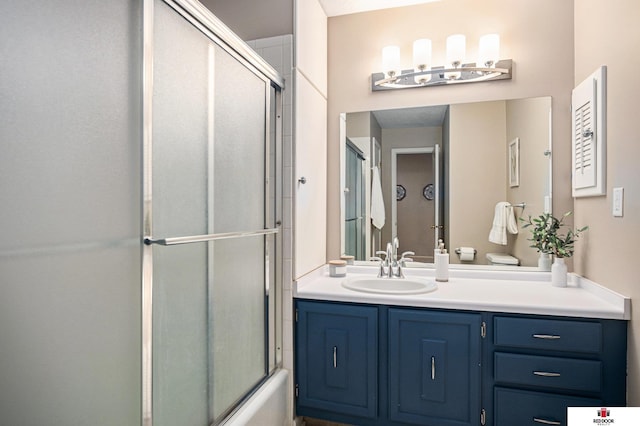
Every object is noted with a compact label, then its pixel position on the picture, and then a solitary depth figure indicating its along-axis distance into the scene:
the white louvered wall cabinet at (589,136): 1.72
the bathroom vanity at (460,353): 1.57
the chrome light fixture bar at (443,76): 2.21
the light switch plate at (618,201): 1.56
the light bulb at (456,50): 2.21
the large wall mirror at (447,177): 2.19
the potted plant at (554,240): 2.00
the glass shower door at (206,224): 1.14
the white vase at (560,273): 2.00
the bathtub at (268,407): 1.56
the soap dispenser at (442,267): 2.20
